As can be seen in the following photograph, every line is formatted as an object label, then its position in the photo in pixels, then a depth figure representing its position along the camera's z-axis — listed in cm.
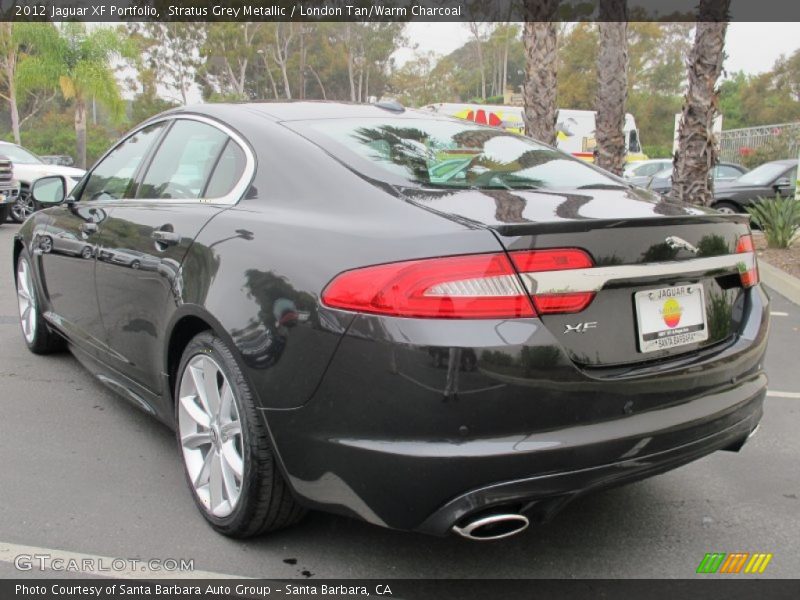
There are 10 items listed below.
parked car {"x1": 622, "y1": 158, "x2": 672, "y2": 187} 1997
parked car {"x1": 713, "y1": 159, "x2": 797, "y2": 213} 1403
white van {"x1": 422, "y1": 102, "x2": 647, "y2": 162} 2317
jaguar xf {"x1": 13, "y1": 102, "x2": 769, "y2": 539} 212
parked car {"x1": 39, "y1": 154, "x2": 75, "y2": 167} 1833
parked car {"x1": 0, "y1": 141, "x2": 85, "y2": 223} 1432
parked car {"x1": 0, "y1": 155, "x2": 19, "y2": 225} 1270
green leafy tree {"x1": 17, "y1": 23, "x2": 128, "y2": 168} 2800
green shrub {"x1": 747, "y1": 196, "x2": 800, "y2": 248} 978
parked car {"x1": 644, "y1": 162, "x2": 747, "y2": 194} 1771
